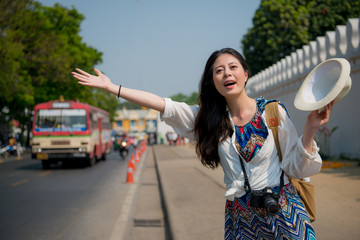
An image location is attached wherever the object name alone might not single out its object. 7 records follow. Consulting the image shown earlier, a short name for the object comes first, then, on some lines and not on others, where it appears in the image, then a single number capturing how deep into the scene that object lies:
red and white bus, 17.64
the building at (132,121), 115.14
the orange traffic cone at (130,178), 13.00
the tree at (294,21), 34.47
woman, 2.23
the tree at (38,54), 27.56
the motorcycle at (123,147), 26.02
